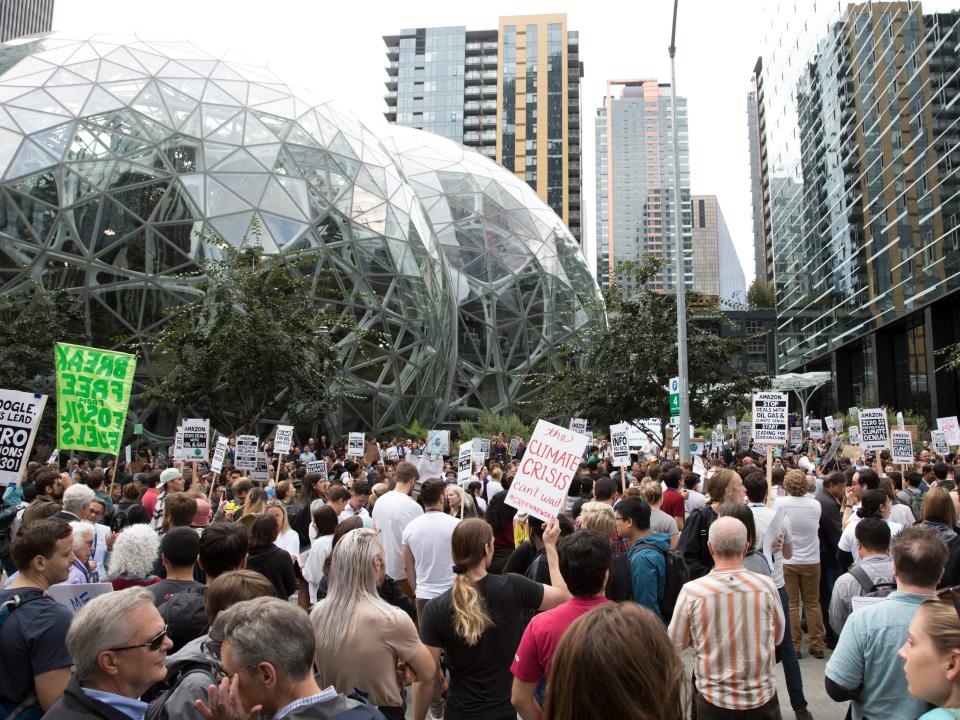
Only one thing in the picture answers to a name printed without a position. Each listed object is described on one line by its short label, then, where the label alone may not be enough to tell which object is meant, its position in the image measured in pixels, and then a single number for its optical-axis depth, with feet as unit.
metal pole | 58.39
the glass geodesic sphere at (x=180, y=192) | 76.18
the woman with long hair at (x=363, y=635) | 12.80
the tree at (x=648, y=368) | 78.23
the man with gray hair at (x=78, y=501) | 23.31
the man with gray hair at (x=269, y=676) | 8.62
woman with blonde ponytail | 13.89
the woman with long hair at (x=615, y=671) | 6.86
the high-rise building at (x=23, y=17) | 341.00
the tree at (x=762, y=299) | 350.43
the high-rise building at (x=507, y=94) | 327.88
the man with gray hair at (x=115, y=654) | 9.64
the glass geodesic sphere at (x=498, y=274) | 124.06
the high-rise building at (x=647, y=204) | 620.49
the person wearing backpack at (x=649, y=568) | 18.72
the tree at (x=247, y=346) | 58.90
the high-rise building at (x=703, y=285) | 638.94
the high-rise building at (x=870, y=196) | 116.67
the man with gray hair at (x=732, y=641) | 13.66
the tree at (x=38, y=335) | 69.00
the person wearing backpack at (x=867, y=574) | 15.64
